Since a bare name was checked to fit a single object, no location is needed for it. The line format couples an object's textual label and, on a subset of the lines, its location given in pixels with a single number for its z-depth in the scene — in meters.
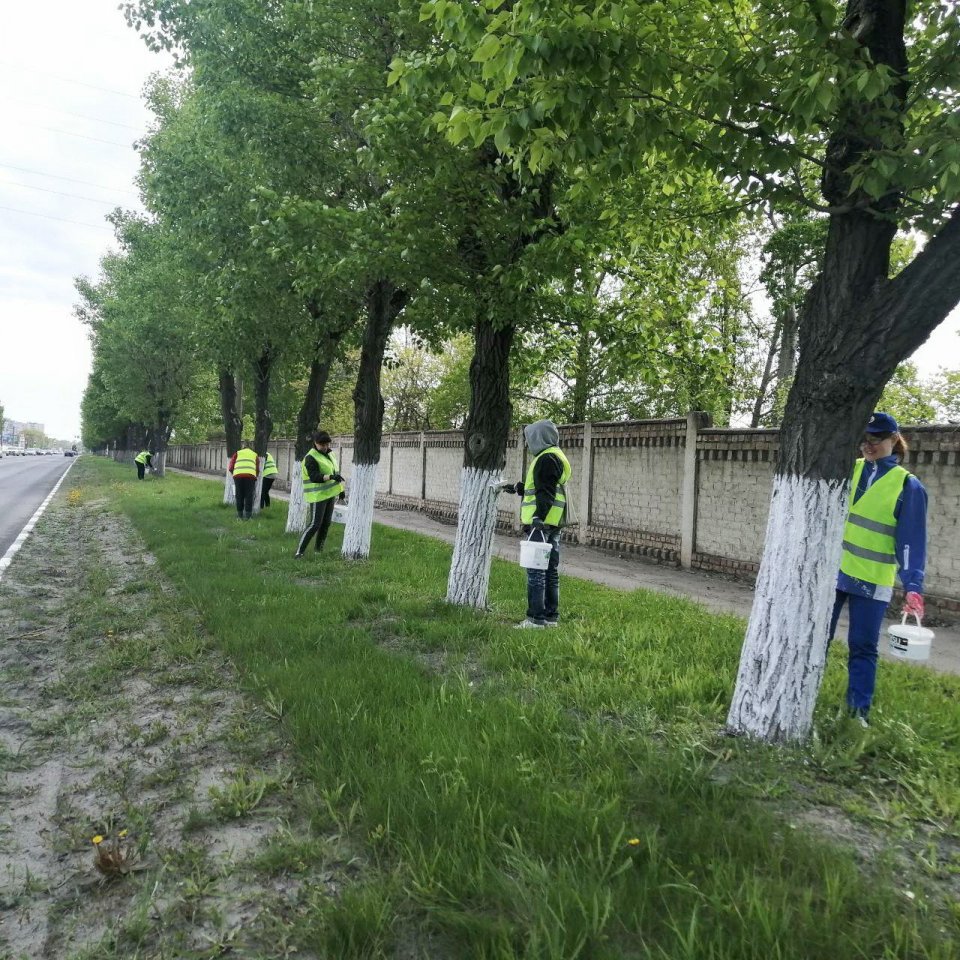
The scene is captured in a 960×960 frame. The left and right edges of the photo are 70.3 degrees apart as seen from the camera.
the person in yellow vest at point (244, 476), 13.81
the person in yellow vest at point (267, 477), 17.03
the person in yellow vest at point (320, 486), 9.68
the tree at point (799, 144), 3.12
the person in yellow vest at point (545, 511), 5.96
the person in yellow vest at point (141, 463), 31.55
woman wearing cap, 3.68
